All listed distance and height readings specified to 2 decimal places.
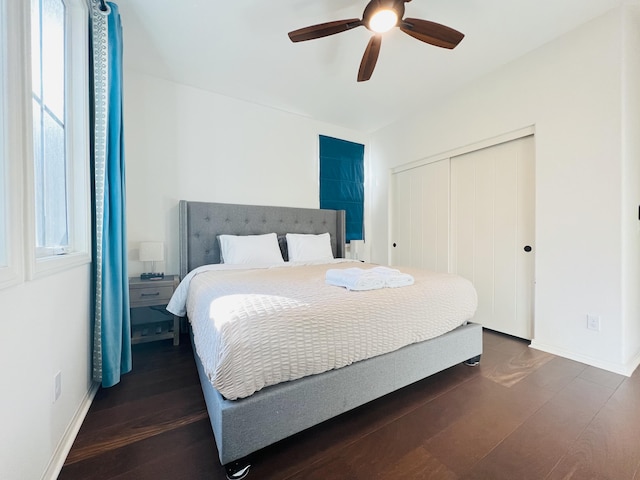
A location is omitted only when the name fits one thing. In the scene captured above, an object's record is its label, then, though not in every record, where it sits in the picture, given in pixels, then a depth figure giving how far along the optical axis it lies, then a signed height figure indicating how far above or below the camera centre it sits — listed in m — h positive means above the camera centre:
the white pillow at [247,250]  2.67 -0.13
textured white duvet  1.05 -0.42
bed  1.05 -0.76
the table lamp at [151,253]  2.42 -0.14
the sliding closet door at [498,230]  2.54 +0.07
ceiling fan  1.61 +1.39
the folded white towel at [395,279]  1.66 -0.27
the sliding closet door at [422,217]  3.27 +0.26
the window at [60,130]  1.21 +0.59
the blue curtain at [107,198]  1.63 +0.26
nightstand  2.28 -0.73
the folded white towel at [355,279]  1.55 -0.26
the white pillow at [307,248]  3.04 -0.13
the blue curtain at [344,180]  3.86 +0.88
